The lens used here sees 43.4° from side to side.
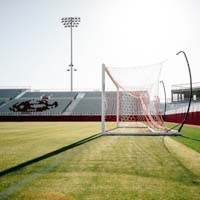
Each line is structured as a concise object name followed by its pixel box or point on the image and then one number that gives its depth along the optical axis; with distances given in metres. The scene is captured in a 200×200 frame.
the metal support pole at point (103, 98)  10.85
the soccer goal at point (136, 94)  10.91
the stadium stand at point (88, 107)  36.09
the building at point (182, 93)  28.30
